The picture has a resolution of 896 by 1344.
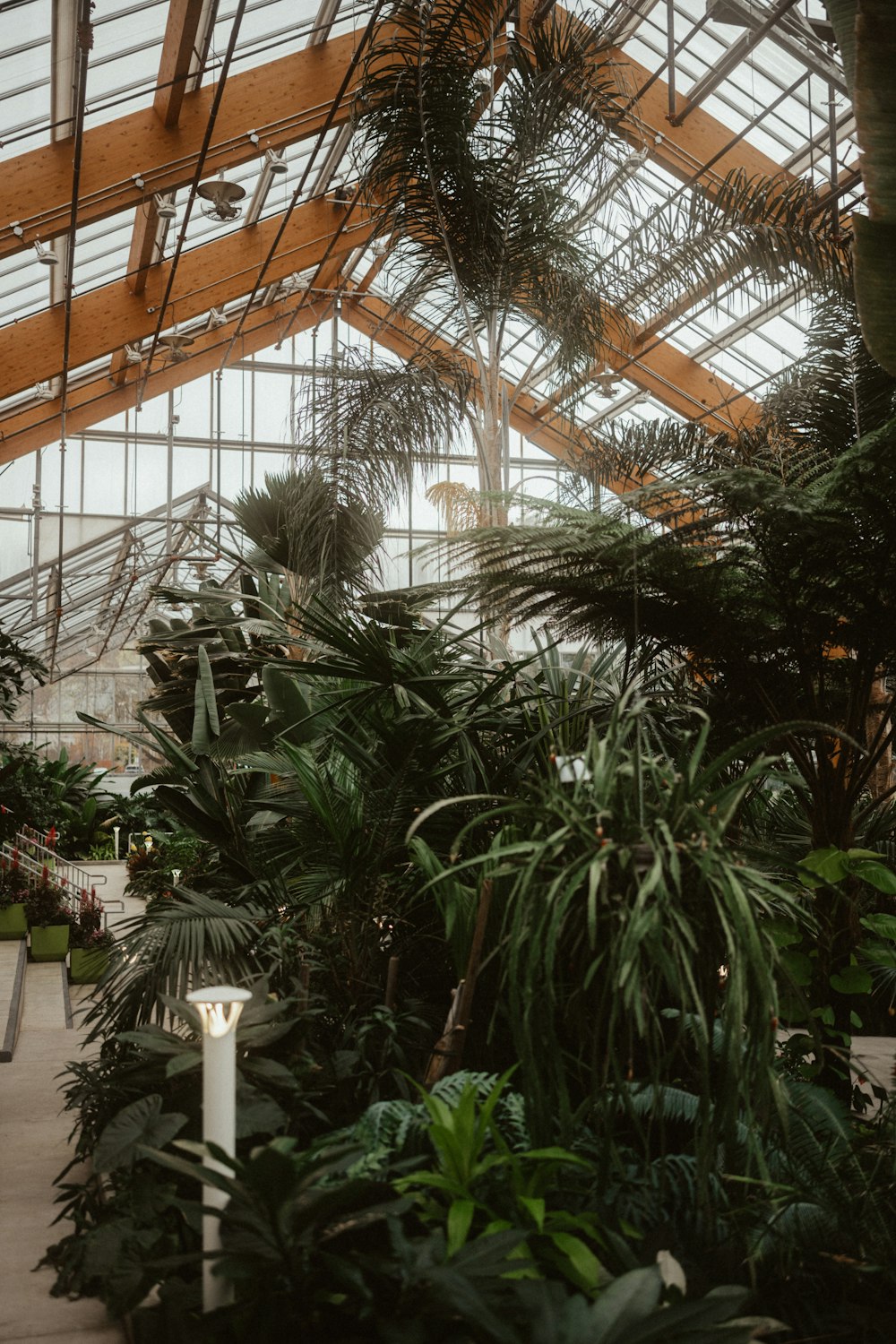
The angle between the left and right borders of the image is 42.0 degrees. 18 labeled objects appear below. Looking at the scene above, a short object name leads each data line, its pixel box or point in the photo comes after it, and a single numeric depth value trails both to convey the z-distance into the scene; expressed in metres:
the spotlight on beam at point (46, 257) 8.02
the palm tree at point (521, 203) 4.81
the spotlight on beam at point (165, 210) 8.10
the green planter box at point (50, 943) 9.22
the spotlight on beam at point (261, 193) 9.89
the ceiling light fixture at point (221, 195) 7.43
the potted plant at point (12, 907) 9.48
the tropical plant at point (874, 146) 2.21
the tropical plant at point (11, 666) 9.82
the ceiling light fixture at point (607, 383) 10.64
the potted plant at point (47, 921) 9.23
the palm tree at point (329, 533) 5.80
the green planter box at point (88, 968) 8.11
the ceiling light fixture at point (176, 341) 9.95
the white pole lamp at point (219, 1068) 2.24
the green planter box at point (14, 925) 9.48
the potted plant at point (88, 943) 8.19
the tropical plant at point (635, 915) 2.10
